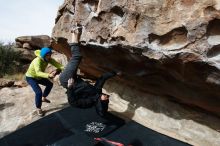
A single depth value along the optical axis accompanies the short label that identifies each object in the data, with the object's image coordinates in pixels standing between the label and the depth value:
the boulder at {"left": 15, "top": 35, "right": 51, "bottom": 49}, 6.74
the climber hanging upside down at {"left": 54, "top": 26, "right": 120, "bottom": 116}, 2.39
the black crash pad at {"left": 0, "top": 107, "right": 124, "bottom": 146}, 2.60
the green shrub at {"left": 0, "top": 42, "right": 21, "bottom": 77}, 6.32
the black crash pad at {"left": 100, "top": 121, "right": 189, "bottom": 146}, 2.39
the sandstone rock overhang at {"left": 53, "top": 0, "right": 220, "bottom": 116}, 1.86
